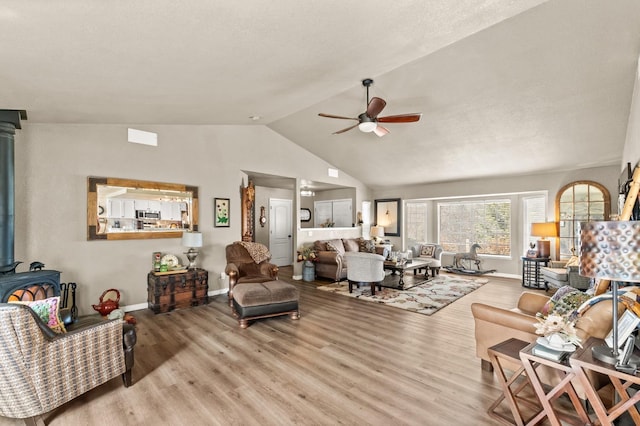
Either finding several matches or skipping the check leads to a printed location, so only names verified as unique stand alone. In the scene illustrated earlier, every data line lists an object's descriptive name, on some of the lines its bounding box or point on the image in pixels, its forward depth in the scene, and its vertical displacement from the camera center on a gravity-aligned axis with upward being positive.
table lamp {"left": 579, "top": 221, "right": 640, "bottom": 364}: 1.42 -0.20
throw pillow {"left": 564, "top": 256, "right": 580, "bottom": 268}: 4.89 -0.83
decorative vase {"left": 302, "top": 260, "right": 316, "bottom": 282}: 6.63 -1.40
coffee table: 5.79 -1.15
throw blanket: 4.95 -0.70
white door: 8.66 -0.60
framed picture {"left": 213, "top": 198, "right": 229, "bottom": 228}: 5.36 -0.01
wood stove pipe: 2.99 +0.27
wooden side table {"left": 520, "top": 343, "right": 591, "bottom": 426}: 1.64 -1.03
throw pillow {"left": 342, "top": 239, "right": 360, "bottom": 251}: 7.41 -0.85
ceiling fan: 3.72 +1.29
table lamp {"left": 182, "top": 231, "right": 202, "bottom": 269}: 4.55 -0.49
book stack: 1.69 -0.84
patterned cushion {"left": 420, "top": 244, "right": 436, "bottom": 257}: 7.26 -0.96
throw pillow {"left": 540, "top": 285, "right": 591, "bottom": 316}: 2.39 -0.77
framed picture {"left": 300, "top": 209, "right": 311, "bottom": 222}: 10.18 -0.10
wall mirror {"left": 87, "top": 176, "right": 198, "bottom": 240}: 4.08 +0.04
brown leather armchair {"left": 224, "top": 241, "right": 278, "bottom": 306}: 4.75 -0.85
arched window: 5.78 +0.14
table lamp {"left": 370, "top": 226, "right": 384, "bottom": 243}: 8.12 -0.56
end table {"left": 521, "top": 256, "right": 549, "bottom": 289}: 6.06 -1.26
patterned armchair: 1.73 -1.03
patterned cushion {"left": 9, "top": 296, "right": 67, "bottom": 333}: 2.13 -0.77
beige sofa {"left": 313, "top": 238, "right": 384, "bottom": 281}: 6.36 -1.03
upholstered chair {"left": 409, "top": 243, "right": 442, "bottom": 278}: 7.03 -1.05
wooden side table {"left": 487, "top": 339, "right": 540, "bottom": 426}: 1.88 -1.13
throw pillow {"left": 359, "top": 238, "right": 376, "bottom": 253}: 7.55 -0.89
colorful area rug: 4.66 -1.52
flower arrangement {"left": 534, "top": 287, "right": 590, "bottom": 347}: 1.75 -0.75
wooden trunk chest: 4.25 -1.23
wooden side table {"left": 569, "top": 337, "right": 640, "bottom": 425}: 1.42 -0.92
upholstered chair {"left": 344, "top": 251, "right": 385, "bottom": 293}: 5.25 -1.03
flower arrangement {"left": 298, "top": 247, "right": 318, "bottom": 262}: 6.61 -0.99
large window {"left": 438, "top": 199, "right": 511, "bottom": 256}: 7.36 -0.33
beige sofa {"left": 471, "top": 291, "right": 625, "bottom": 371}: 1.96 -0.90
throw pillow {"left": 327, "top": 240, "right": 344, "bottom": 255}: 6.77 -0.82
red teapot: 3.90 -1.29
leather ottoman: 3.72 -1.19
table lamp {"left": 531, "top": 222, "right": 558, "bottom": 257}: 5.76 -0.39
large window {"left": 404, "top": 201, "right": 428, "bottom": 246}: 8.70 -0.27
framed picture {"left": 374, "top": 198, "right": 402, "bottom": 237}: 8.88 -0.07
